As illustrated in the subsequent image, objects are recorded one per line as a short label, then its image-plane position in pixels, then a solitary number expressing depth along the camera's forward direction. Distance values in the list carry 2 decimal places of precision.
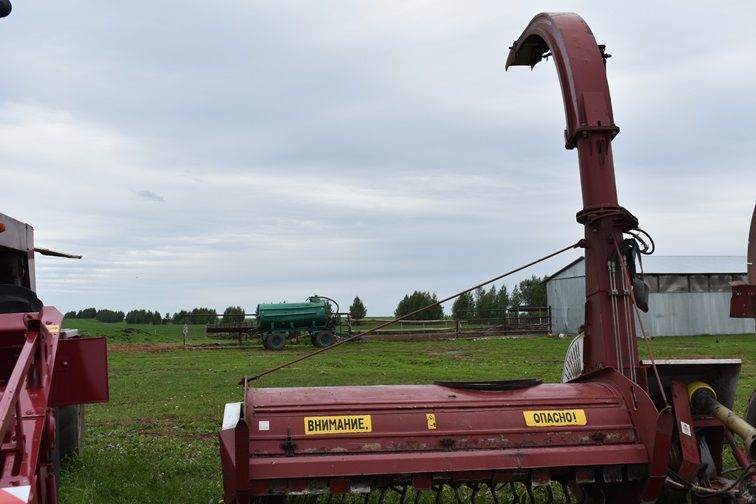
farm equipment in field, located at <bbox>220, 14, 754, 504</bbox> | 4.25
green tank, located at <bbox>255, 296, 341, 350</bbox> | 33.19
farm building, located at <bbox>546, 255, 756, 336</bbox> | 36.16
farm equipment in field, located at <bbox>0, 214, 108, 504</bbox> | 3.28
